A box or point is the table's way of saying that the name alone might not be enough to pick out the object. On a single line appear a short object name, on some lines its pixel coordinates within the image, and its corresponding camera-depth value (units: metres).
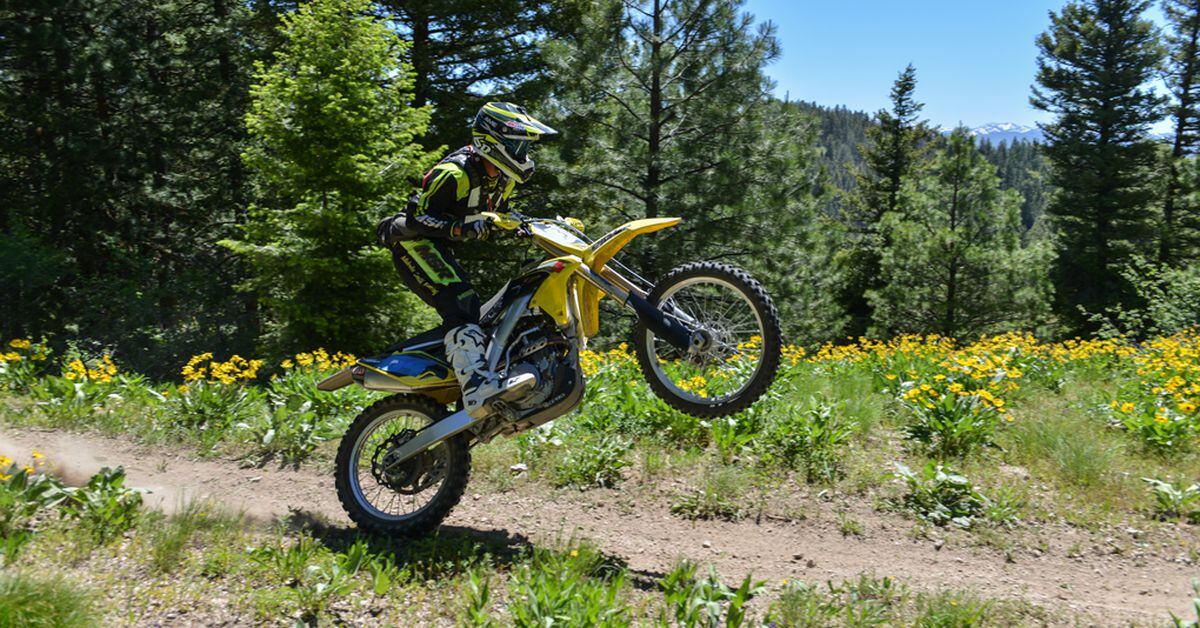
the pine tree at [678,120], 16.84
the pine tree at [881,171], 44.19
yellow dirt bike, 5.30
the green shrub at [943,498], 6.02
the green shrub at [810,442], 6.72
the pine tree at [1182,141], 31.77
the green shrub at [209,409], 8.15
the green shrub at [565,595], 4.06
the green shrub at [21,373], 9.43
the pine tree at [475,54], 21.12
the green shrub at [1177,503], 6.01
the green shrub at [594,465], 6.79
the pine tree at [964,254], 25.39
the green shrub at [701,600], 4.16
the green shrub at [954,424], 7.02
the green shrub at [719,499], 6.22
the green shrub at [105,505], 5.27
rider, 5.31
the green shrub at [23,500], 5.07
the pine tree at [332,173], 15.05
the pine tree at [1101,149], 31.89
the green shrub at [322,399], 8.16
